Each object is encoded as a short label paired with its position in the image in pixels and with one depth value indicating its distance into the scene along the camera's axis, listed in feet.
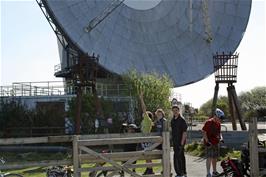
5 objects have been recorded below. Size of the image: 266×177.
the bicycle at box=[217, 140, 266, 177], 39.88
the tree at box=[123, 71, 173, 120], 150.41
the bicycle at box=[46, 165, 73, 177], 40.55
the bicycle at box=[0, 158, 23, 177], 38.38
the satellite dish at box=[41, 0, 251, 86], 147.02
